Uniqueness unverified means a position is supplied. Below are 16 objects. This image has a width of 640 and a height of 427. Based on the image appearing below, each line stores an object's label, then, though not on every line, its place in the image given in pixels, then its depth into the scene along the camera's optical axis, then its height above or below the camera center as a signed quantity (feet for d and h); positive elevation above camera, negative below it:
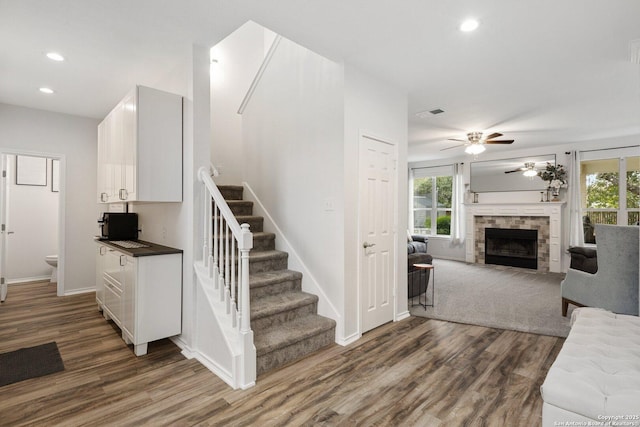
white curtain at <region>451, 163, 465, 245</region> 26.63 +0.43
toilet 17.12 -2.77
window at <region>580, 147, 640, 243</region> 19.58 +1.54
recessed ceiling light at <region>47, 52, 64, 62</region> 9.55 +4.64
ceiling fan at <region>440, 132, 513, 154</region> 17.57 +3.85
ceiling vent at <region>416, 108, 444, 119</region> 15.05 +4.73
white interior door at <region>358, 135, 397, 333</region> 10.56 -0.72
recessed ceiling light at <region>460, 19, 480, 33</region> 7.89 +4.68
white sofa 4.44 -2.60
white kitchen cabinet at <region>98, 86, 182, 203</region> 9.09 +1.87
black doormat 7.97 -4.09
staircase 8.44 -3.04
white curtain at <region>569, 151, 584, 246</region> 20.98 +0.49
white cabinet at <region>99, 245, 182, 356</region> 8.96 -2.53
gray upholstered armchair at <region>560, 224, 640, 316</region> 10.18 -2.00
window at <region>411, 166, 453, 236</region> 27.89 +1.01
